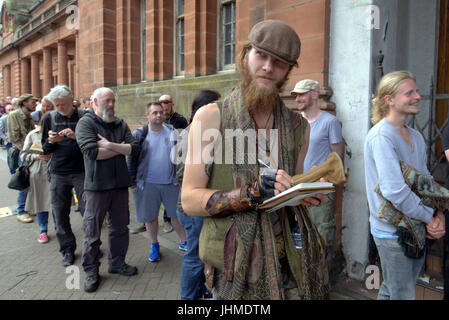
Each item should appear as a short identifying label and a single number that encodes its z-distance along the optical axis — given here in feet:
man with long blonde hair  7.27
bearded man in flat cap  4.86
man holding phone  13.52
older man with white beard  12.01
